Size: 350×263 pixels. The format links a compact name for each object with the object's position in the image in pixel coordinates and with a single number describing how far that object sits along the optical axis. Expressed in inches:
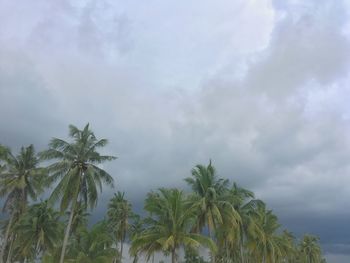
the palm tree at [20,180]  2066.9
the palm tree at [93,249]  1839.3
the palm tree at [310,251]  4671.5
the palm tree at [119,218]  2888.8
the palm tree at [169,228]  1457.9
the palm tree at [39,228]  2209.6
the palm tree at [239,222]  1788.9
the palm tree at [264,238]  2261.3
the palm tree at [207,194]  1711.4
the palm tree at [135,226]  2995.6
